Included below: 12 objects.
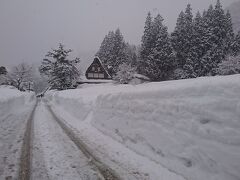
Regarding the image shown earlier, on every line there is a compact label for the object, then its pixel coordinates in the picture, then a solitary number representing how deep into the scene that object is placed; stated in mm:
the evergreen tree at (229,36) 46750
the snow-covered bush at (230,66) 36091
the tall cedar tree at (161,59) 45844
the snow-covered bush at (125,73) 49250
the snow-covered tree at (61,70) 48281
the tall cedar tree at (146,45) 50062
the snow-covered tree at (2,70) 65562
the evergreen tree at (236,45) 46094
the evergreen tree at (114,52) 60438
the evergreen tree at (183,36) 49531
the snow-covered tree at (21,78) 73500
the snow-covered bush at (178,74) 44906
